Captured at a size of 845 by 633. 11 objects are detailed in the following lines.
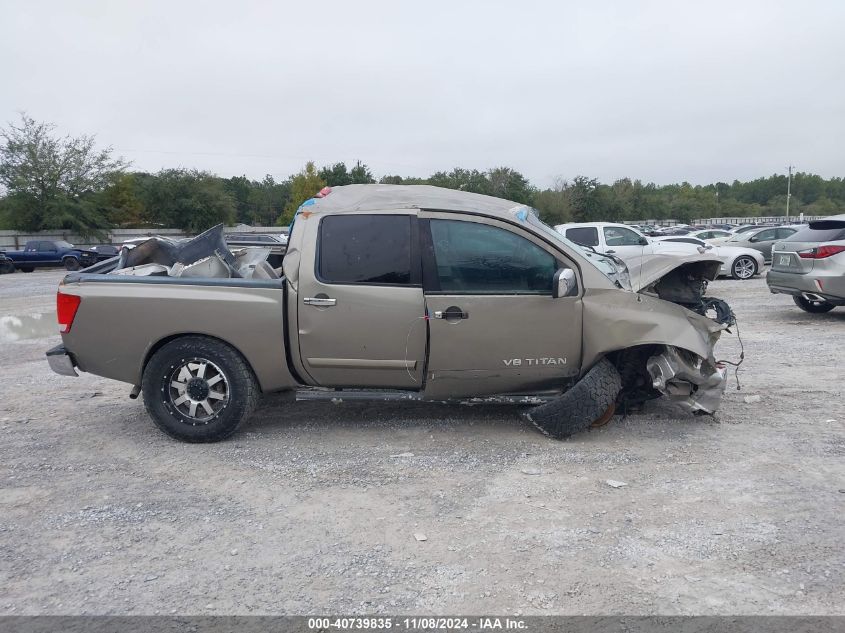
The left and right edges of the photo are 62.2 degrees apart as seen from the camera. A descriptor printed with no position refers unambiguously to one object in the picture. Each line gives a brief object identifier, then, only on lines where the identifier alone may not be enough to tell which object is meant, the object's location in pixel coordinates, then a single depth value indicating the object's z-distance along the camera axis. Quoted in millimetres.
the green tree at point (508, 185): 51594
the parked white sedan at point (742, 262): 19223
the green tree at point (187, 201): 51281
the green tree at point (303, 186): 56469
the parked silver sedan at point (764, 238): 22688
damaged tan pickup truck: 5246
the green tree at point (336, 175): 59138
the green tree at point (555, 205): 48562
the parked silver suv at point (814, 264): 10258
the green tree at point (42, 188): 41812
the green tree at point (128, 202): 52603
